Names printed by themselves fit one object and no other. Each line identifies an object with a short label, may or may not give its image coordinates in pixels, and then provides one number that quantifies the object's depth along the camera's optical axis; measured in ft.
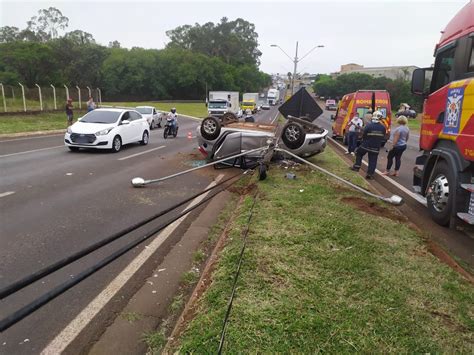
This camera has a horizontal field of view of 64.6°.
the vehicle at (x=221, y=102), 116.38
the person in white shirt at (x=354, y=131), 46.52
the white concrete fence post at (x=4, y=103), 75.24
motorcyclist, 64.90
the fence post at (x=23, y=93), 80.74
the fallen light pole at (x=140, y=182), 26.30
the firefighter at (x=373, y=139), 31.91
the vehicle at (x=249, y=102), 181.57
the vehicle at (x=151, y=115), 82.02
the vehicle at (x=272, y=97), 293.64
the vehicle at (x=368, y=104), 57.11
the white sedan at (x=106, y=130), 41.96
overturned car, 32.50
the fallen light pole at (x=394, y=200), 21.93
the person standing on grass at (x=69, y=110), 73.21
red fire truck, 18.16
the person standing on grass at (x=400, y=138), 33.09
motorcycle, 64.69
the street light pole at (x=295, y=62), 130.75
